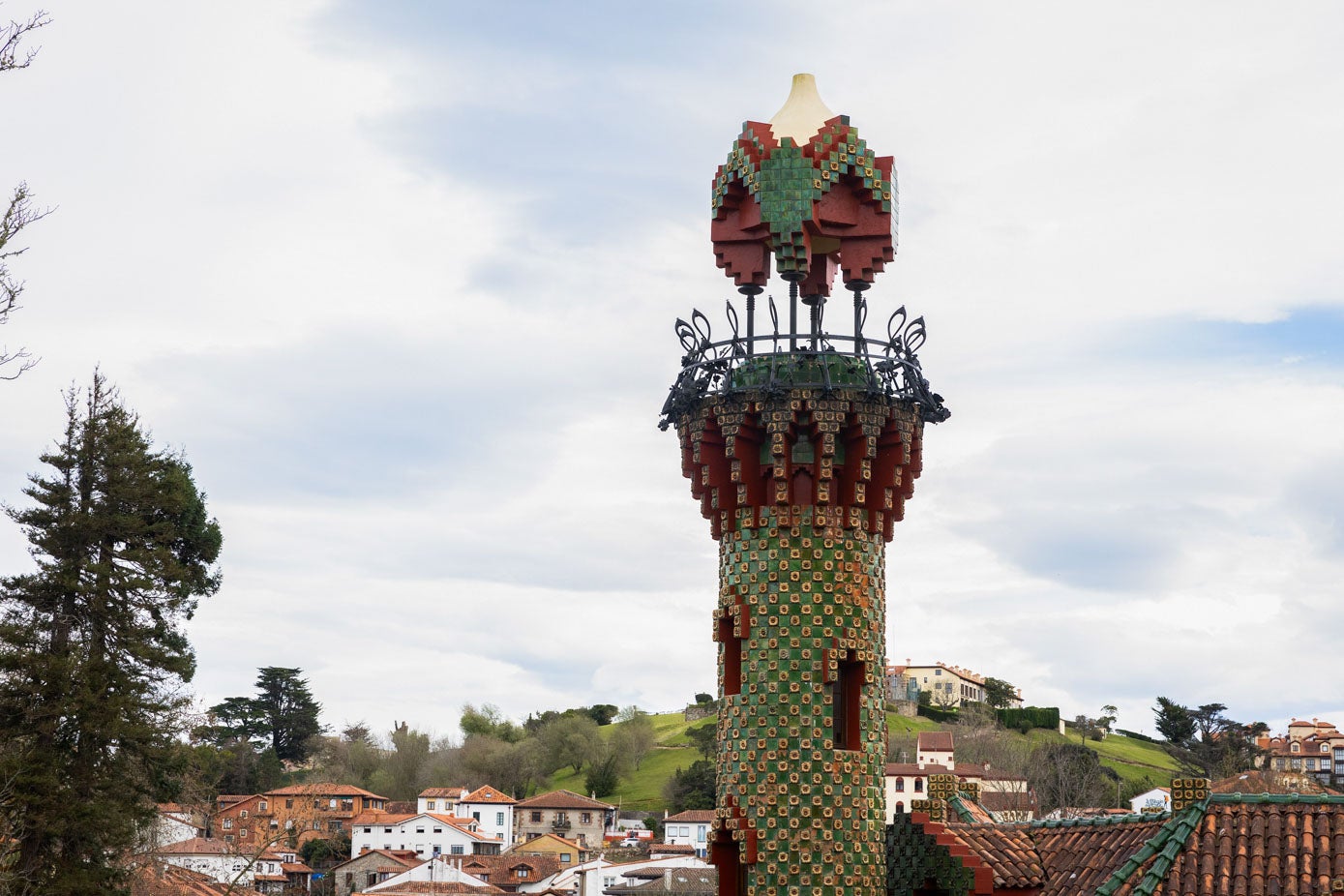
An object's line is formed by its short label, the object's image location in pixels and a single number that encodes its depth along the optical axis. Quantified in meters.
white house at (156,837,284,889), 73.62
